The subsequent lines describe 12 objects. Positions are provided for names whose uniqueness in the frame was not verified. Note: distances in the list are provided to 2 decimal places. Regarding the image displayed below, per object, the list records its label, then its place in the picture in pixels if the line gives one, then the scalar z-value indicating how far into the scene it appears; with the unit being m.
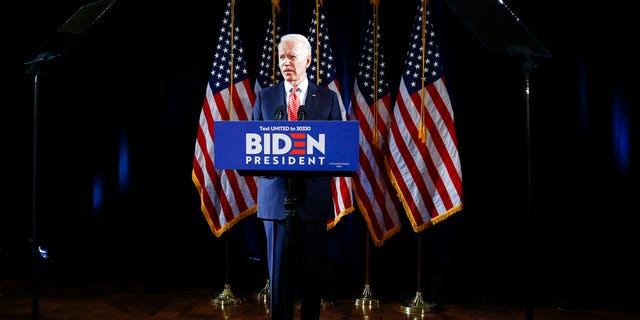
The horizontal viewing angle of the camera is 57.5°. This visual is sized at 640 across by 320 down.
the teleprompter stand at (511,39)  2.29
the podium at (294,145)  1.93
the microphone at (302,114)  2.19
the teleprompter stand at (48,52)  2.59
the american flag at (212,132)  4.02
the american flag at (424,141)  3.78
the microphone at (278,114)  2.18
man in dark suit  2.48
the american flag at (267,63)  4.13
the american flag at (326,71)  3.92
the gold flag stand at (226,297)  3.99
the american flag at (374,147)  3.95
